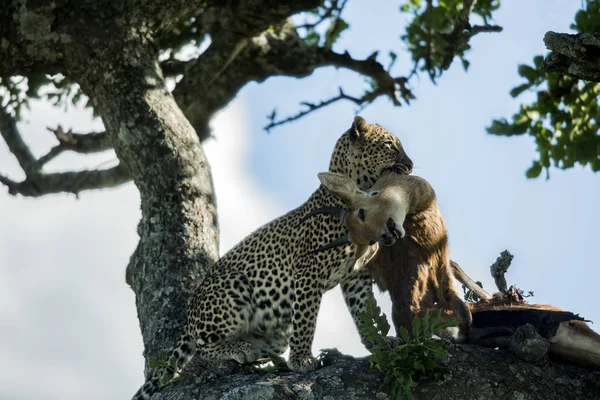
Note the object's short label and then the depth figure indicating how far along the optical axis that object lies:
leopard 17.83
